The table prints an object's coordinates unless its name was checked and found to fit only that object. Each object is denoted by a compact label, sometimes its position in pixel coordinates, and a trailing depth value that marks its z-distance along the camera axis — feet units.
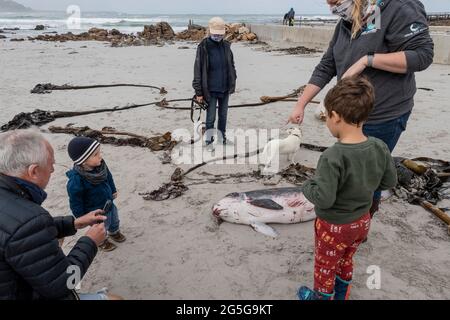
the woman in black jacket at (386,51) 8.31
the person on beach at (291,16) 113.63
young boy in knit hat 9.51
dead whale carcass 12.35
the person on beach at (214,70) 17.69
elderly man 5.64
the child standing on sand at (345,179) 6.66
